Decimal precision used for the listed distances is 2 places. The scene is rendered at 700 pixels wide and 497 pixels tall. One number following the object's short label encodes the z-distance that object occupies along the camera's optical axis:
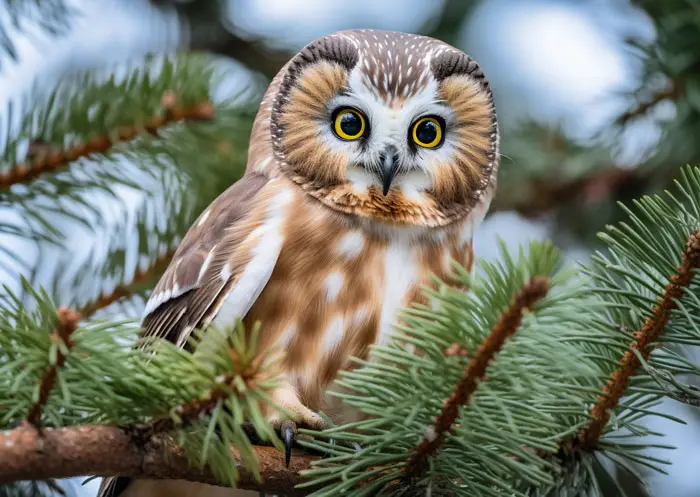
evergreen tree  2.50
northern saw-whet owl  2.61
